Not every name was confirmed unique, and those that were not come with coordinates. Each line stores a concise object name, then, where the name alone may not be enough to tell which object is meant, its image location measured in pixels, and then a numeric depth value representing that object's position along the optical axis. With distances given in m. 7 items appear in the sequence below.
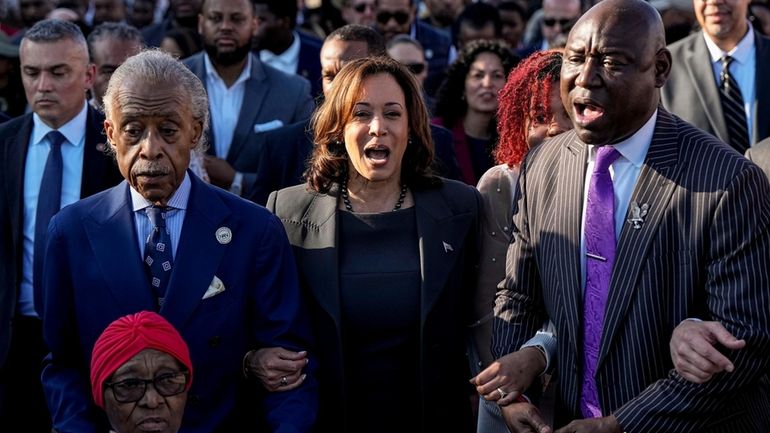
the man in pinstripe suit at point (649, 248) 3.73
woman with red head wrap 3.97
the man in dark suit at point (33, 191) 5.83
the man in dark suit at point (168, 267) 4.22
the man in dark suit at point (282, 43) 9.66
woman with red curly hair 4.88
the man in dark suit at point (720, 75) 6.86
